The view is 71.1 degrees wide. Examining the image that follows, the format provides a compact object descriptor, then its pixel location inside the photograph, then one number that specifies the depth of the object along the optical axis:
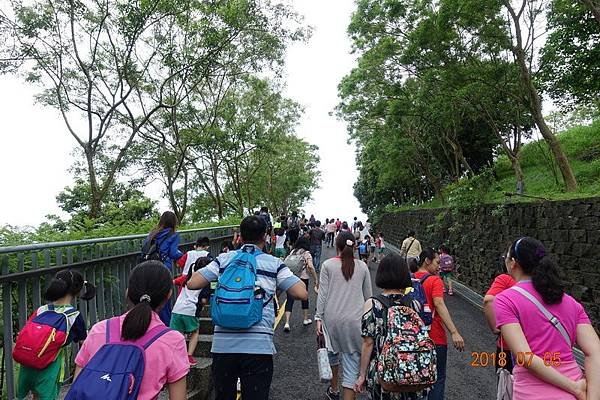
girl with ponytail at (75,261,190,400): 1.83
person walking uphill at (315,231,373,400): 3.90
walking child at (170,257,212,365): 4.52
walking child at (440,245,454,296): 11.01
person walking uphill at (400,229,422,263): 10.62
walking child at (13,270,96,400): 2.87
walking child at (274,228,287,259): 11.98
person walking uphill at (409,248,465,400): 3.65
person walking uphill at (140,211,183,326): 4.59
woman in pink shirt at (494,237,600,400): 2.08
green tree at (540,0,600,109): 10.70
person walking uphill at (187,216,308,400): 2.71
